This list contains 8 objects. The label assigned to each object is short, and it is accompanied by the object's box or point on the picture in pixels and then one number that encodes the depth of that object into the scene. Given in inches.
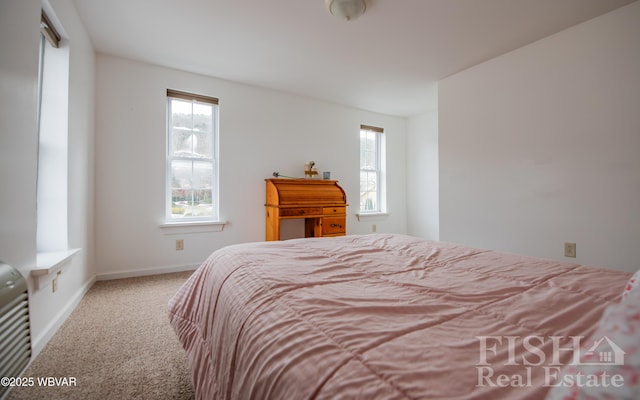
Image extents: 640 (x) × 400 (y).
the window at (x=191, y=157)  130.6
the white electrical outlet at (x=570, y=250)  95.8
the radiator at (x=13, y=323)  35.7
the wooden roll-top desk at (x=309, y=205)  137.3
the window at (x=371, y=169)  193.6
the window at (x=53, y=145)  80.2
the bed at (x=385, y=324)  18.7
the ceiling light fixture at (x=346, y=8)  80.9
